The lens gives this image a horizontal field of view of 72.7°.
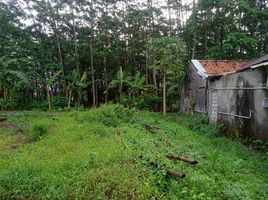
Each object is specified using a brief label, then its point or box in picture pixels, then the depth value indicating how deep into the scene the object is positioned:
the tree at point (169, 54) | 10.23
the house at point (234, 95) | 5.75
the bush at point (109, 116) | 7.11
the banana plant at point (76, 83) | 11.98
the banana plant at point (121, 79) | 11.65
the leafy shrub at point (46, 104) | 13.38
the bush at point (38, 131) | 5.49
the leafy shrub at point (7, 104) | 12.19
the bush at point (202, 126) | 7.32
